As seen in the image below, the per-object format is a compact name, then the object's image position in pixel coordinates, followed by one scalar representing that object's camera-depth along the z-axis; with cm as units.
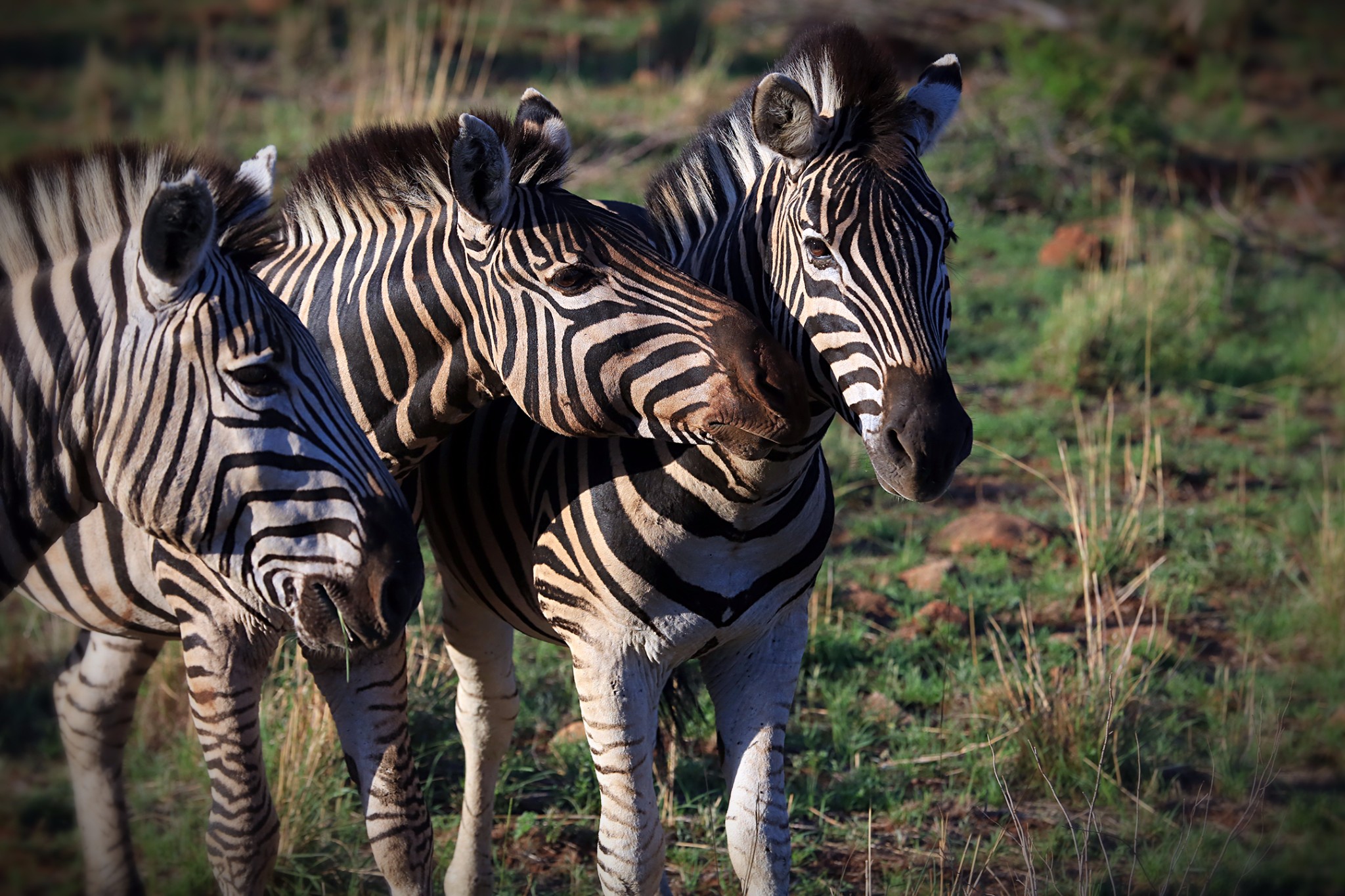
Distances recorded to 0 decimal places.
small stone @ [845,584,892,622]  1195
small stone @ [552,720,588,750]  995
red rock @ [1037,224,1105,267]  1923
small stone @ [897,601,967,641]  1160
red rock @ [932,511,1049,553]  1304
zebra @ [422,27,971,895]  581
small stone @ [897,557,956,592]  1234
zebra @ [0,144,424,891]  515
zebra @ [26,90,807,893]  584
